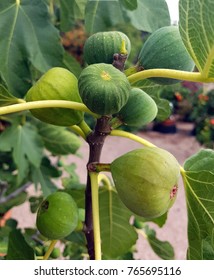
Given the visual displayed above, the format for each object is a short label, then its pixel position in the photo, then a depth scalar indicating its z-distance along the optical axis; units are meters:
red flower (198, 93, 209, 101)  3.50
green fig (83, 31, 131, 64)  0.18
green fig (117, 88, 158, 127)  0.19
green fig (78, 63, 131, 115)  0.16
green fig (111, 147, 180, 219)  0.16
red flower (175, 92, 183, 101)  3.86
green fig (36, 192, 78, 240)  0.19
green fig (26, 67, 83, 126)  0.17
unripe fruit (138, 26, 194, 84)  0.18
